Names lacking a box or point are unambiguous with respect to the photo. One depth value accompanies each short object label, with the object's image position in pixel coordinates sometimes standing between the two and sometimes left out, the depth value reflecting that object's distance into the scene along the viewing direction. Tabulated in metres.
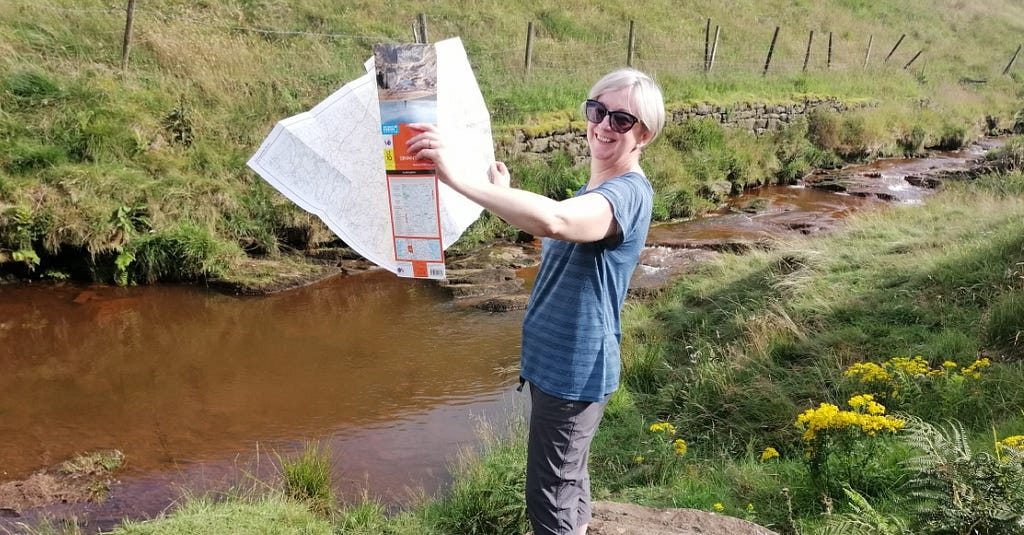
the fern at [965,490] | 2.53
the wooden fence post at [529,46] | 13.31
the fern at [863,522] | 2.86
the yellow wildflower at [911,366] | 4.15
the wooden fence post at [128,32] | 9.70
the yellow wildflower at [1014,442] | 2.93
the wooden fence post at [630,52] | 15.28
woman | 2.06
